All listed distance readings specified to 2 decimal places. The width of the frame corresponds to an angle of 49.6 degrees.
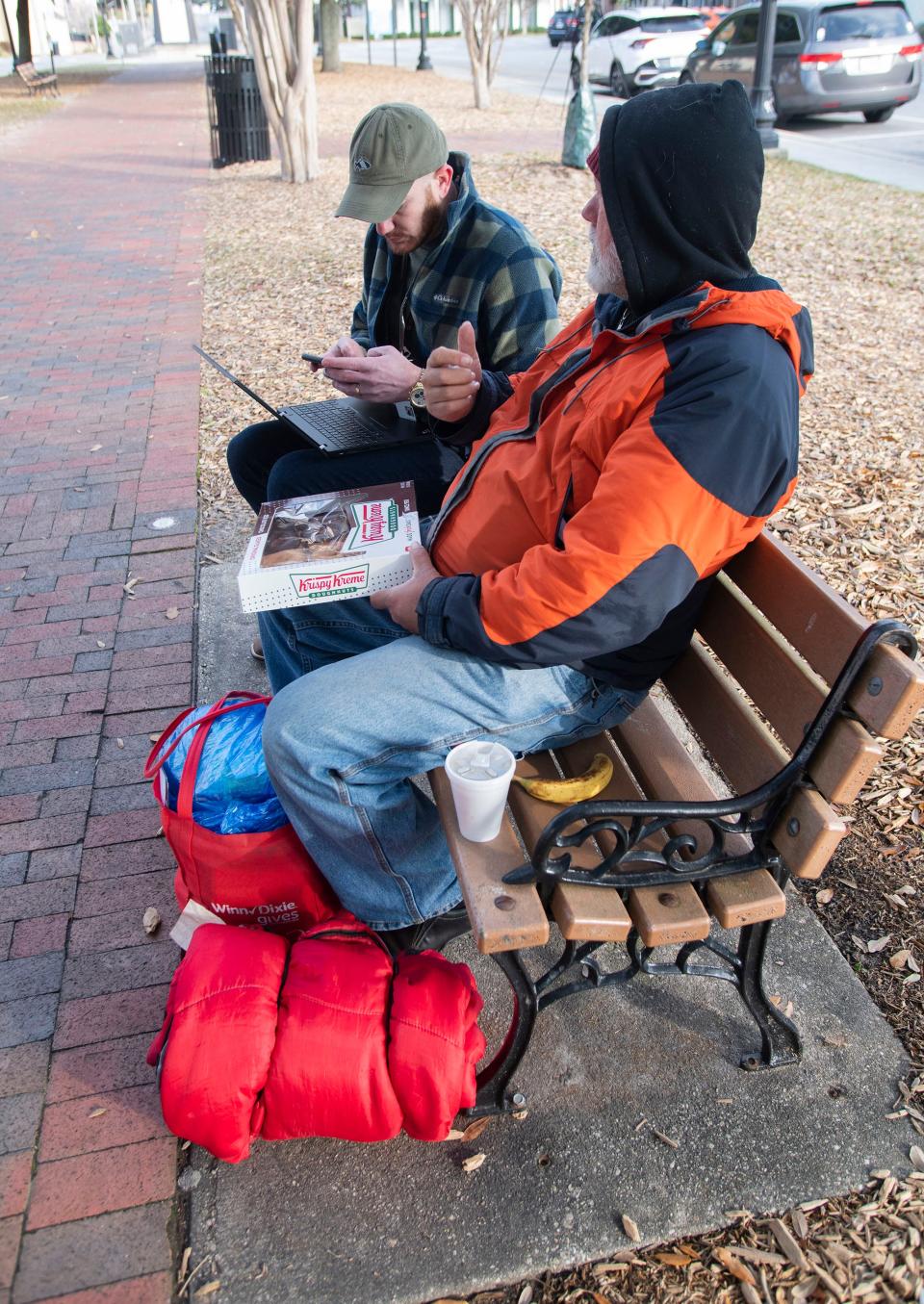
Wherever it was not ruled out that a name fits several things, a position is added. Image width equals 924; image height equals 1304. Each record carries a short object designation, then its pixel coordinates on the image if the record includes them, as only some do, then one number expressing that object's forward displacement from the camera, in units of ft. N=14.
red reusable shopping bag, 7.39
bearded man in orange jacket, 5.78
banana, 6.82
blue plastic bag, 7.43
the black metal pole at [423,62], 90.88
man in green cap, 9.46
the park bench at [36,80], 77.46
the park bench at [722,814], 5.80
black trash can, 42.70
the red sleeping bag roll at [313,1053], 6.18
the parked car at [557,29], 105.11
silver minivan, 47.73
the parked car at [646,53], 65.05
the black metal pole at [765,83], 36.32
